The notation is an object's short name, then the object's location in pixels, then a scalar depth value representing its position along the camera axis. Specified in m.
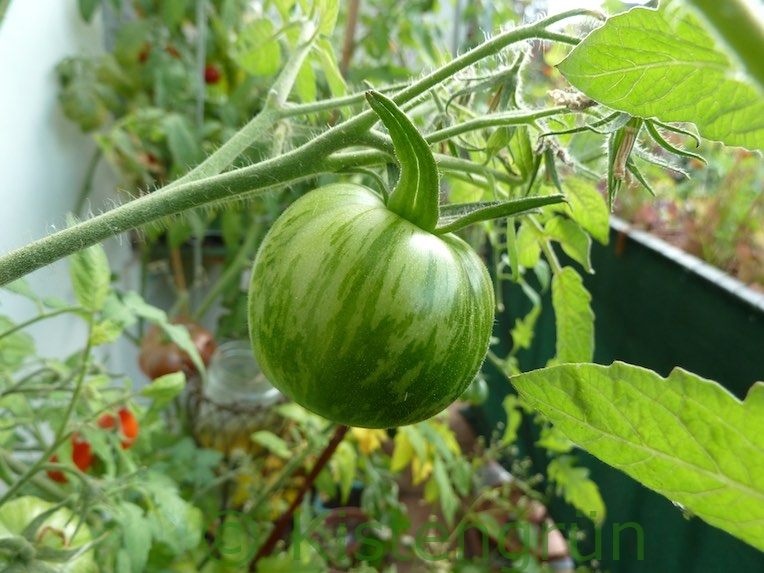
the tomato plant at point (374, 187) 0.19
